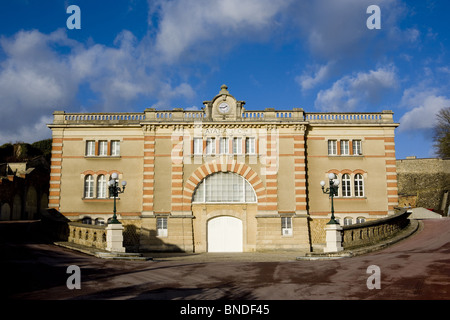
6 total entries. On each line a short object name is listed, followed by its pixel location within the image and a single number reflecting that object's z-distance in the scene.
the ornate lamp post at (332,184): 20.24
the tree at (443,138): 53.72
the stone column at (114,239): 19.89
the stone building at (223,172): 27.15
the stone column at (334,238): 19.30
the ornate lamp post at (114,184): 21.11
